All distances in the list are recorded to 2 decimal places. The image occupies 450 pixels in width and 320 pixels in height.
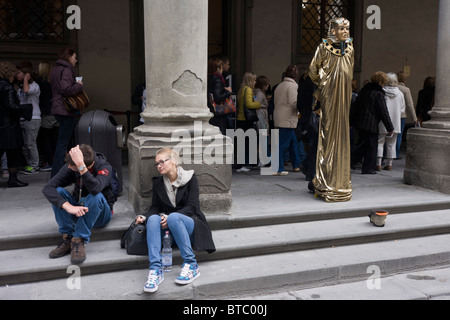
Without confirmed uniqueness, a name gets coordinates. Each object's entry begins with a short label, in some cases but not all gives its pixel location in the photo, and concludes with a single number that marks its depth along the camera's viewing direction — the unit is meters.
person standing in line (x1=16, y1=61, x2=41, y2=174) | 7.61
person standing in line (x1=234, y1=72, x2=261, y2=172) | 7.82
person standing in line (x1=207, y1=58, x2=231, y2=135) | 7.29
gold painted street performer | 6.01
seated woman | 4.18
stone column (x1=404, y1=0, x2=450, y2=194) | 6.74
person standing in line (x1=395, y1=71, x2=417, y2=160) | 9.21
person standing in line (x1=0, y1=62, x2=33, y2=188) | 6.49
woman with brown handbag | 6.38
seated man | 4.32
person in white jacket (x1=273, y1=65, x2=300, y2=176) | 7.73
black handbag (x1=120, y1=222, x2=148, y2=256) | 4.43
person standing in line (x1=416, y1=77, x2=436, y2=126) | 10.33
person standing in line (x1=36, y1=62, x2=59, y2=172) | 7.90
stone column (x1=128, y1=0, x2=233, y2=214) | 5.11
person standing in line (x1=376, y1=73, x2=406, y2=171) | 8.46
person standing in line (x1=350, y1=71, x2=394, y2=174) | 8.01
